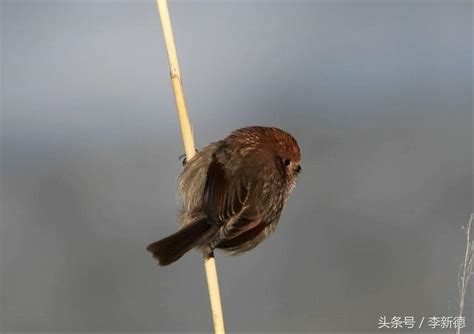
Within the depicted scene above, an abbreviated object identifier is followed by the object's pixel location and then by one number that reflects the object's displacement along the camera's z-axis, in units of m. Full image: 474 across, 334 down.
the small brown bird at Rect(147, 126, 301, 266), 5.81
